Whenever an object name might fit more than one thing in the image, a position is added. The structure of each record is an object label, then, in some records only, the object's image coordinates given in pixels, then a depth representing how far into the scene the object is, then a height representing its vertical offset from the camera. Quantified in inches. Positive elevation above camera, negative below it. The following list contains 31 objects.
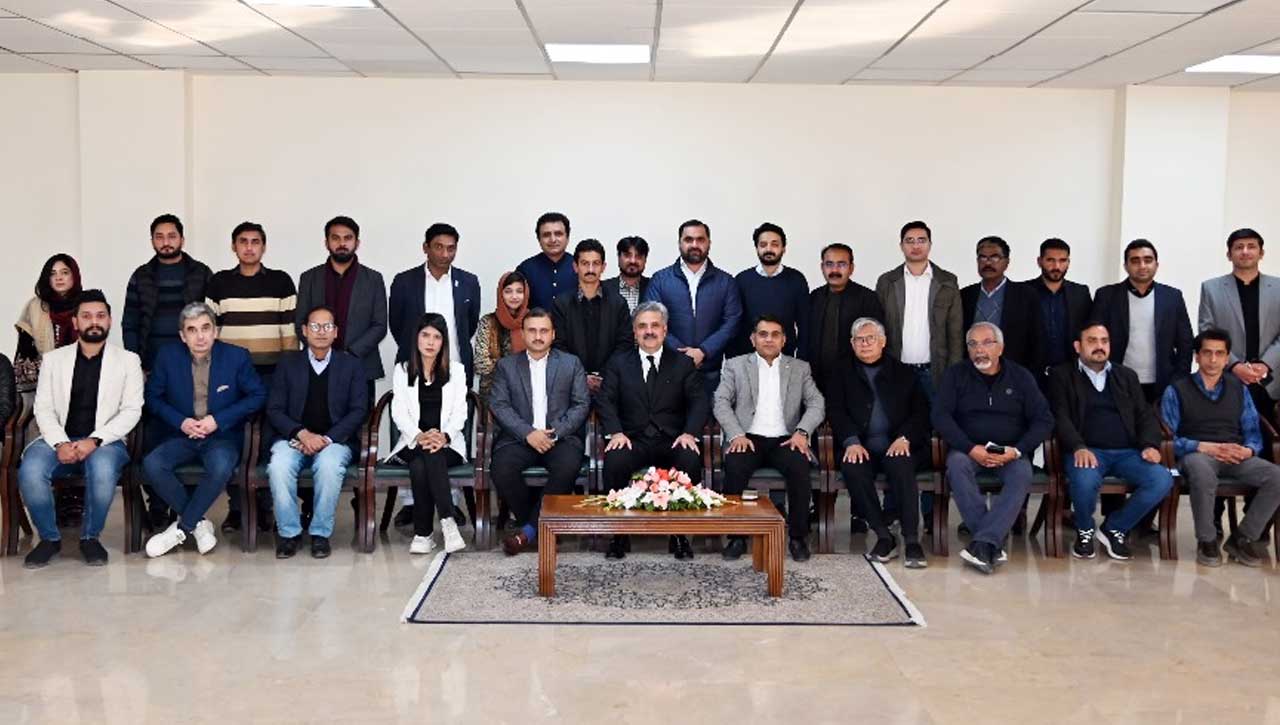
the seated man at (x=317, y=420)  259.9 -32.5
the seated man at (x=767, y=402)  268.4 -26.9
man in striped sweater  289.3 -10.0
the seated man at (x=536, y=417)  263.6 -31.0
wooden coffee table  223.5 -44.2
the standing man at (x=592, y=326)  285.7 -11.8
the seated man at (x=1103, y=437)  262.4 -32.0
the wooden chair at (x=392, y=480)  263.0 -44.2
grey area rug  211.9 -57.2
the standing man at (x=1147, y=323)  291.6 -8.3
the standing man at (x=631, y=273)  293.1 +0.3
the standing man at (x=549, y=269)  300.7 +0.9
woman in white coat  266.1 -29.6
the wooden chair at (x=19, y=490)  258.5 -46.6
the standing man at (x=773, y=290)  296.8 -2.9
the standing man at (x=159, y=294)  291.9 -7.2
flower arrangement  227.8 -39.7
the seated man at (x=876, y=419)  262.8 -29.7
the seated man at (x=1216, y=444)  261.9 -32.9
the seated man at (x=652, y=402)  269.4 -27.2
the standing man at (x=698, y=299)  293.7 -5.4
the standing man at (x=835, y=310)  289.1 -6.9
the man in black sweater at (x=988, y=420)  261.0 -29.0
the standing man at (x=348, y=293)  292.4 -5.9
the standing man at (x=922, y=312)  290.4 -7.0
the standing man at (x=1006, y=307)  292.7 -5.5
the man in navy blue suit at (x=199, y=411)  260.2 -31.0
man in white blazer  253.6 -32.7
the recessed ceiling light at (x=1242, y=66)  312.3 +56.4
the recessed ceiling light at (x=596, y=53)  304.3 +54.0
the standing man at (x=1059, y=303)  296.2 -4.2
